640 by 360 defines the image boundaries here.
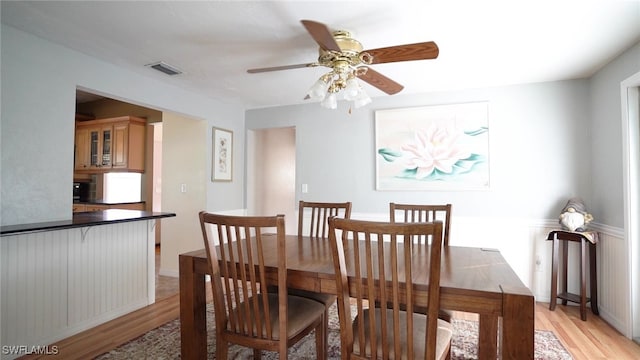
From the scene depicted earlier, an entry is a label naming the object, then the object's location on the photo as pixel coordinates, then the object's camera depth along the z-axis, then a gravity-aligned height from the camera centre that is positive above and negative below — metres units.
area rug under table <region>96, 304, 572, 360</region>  2.09 -1.15
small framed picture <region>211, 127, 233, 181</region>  3.88 +0.39
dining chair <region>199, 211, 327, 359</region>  1.40 -0.61
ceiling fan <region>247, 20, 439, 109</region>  1.75 +0.77
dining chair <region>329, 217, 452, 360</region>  1.14 -0.45
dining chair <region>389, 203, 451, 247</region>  2.19 -0.18
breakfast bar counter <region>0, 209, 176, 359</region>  2.04 -0.71
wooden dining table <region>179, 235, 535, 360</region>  1.18 -0.44
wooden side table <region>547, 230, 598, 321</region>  2.71 -0.75
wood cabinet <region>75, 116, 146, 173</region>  4.77 +0.64
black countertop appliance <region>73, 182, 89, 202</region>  5.15 -0.11
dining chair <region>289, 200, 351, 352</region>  1.88 -0.39
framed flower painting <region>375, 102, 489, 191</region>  3.34 +0.43
